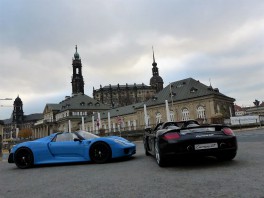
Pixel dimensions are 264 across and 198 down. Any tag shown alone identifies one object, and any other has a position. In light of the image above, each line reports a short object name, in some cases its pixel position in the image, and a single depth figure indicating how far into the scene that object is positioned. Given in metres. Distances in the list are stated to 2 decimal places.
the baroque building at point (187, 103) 62.88
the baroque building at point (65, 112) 99.51
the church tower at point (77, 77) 127.19
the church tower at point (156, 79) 118.88
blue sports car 9.09
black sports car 6.55
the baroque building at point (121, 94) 140.25
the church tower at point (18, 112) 176.25
